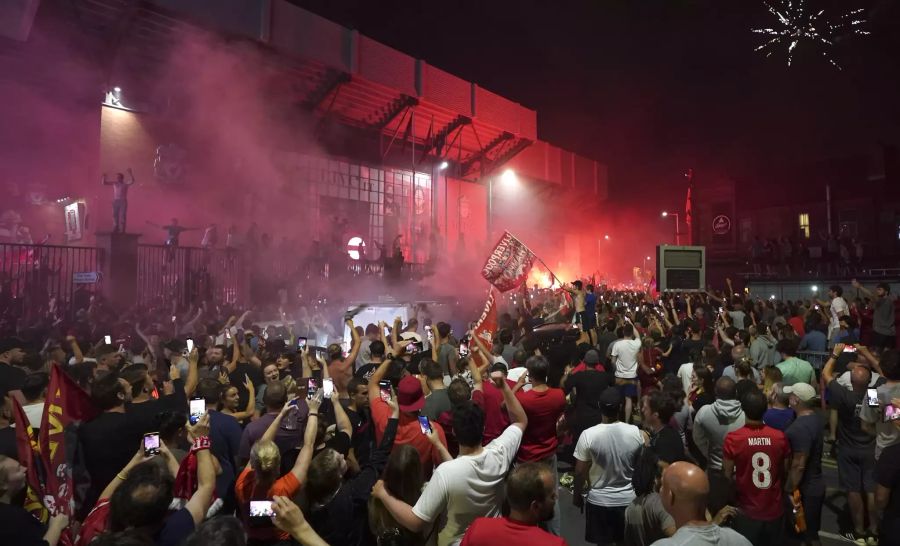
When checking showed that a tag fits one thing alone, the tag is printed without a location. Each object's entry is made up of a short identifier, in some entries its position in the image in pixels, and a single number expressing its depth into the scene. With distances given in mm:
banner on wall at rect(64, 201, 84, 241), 14991
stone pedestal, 12828
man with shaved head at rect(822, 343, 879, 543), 4754
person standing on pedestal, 13654
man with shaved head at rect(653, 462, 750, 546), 2174
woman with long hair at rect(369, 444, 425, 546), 2688
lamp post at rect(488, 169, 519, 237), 29078
